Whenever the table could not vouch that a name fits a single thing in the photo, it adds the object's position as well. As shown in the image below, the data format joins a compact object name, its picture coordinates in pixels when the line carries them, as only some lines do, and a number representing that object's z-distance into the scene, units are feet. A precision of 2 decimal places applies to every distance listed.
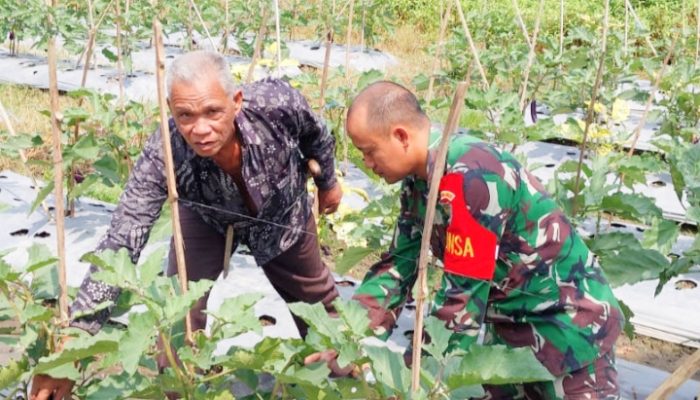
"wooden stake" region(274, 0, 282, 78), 8.84
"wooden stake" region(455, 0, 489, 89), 7.59
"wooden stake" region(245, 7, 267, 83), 7.43
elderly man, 5.56
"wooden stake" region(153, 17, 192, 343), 4.42
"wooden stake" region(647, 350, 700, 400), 4.04
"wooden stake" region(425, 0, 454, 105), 8.56
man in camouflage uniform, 4.74
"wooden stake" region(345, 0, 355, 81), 10.66
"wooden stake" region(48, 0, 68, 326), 4.83
